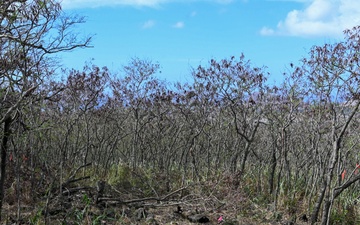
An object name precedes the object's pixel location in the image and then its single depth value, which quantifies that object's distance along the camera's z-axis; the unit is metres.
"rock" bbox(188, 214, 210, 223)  7.04
